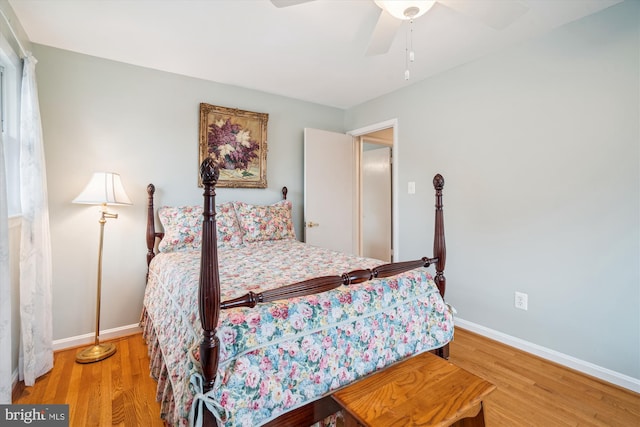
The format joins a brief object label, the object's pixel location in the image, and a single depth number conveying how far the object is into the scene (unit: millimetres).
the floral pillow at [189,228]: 2527
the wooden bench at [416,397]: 1073
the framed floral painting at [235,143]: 3043
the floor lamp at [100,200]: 2244
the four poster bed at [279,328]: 1024
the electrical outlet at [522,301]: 2365
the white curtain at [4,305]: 1222
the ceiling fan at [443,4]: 1501
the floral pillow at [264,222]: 2910
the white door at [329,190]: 3574
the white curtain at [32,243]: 1906
